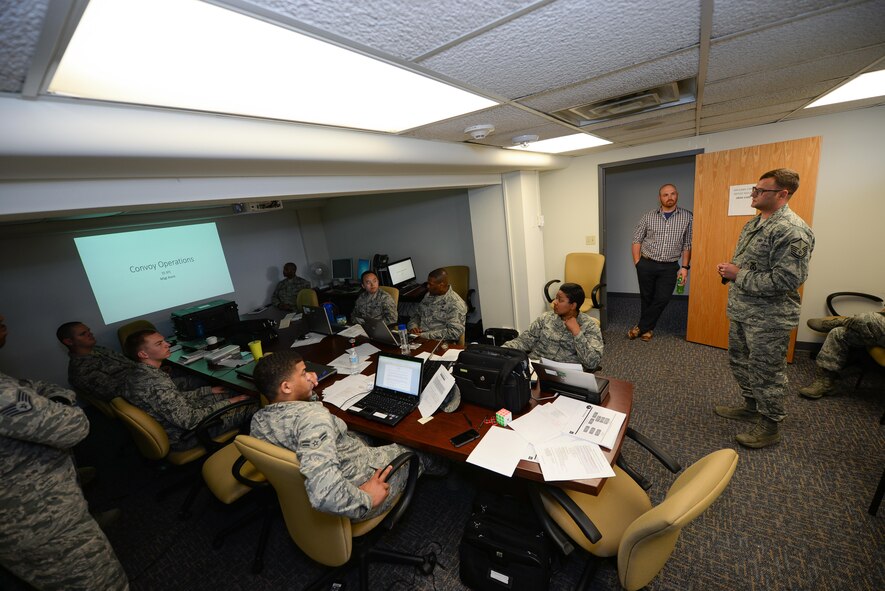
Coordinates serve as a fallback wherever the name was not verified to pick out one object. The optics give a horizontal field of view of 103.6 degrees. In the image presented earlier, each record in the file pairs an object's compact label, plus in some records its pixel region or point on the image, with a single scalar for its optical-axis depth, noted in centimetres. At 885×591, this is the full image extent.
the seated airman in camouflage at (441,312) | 330
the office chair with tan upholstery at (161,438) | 204
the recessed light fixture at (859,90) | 184
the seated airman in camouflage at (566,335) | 234
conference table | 146
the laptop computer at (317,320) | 323
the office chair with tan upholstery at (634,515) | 112
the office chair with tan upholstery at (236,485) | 187
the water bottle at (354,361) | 250
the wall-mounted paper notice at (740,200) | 332
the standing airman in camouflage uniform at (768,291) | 211
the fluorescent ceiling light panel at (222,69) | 69
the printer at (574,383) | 184
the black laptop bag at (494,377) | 179
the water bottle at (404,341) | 267
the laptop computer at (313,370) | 246
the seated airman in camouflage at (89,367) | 271
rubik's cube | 173
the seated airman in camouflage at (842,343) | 253
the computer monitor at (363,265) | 549
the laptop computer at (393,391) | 195
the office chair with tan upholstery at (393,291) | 406
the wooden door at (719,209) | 305
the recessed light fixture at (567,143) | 284
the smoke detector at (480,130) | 189
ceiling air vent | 167
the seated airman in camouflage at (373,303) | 372
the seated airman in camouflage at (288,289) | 533
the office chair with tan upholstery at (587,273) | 426
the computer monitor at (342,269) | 563
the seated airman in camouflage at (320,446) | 134
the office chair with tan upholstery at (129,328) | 392
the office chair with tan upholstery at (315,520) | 136
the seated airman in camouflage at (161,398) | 214
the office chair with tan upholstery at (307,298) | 459
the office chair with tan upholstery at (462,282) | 474
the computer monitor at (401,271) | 480
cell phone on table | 166
